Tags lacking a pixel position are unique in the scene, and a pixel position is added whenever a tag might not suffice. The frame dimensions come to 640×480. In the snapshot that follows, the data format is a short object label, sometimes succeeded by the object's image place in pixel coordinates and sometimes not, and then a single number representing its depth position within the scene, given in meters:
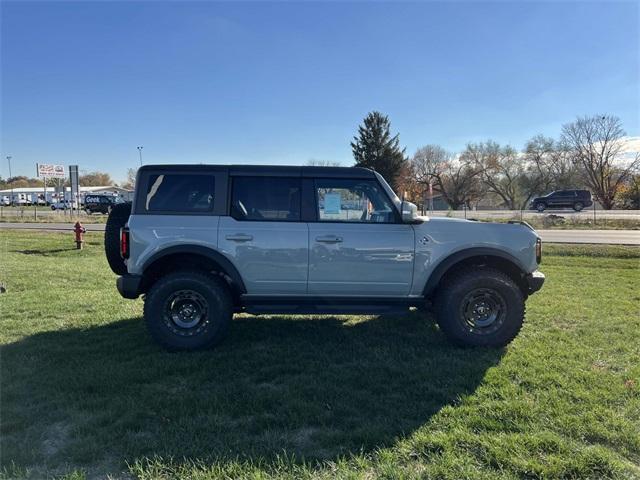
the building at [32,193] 91.14
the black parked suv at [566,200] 38.22
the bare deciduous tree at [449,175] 66.94
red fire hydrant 13.87
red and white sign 33.19
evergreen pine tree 55.97
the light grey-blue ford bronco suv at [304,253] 4.66
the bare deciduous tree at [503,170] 66.81
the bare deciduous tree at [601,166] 57.03
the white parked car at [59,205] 57.05
